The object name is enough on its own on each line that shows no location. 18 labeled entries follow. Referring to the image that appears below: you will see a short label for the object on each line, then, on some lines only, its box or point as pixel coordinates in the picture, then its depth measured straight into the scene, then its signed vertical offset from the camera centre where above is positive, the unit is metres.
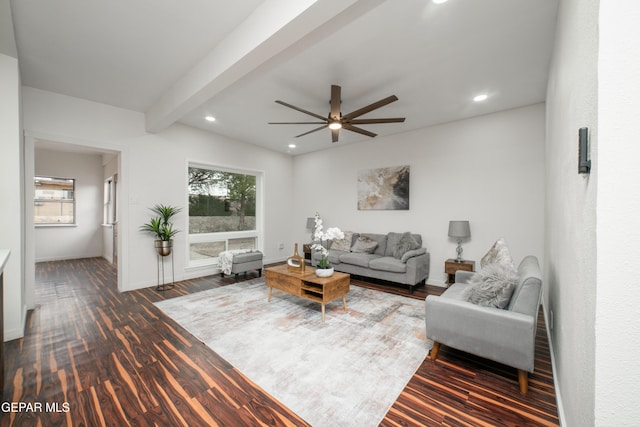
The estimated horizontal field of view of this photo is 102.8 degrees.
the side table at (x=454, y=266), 4.09 -0.86
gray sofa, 4.23 -0.87
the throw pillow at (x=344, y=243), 5.48 -0.68
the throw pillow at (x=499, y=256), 2.63 -0.47
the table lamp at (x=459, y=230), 4.14 -0.28
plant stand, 4.47 -1.19
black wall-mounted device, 0.98 +0.24
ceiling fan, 2.87 +1.15
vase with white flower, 3.36 -0.62
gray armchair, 1.85 -0.88
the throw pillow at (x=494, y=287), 2.04 -0.60
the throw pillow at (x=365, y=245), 5.14 -0.67
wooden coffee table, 3.16 -0.95
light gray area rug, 1.81 -1.31
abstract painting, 5.10 +0.51
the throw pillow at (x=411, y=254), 4.30 -0.70
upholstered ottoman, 4.80 -0.98
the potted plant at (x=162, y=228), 4.36 -0.29
